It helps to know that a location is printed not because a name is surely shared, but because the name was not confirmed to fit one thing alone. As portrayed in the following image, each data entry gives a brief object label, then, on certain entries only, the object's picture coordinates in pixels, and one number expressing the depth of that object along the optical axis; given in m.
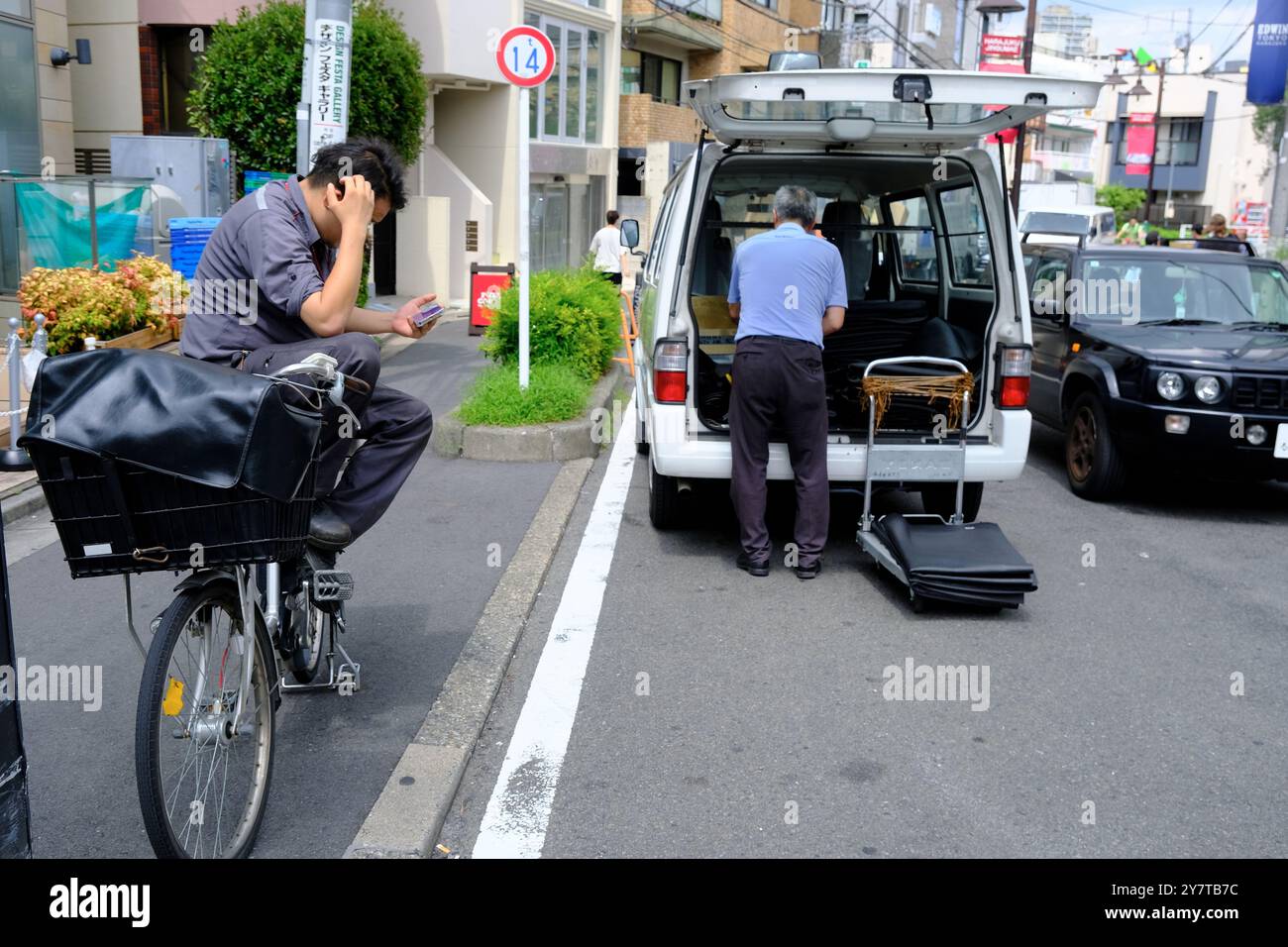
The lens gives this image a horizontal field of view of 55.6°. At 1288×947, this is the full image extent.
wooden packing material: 6.45
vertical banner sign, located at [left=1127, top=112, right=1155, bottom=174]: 64.12
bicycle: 2.92
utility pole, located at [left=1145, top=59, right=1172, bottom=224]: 56.84
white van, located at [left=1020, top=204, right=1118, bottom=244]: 28.17
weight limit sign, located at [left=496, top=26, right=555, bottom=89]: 9.30
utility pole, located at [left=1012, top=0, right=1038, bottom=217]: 28.15
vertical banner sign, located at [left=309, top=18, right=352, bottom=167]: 10.29
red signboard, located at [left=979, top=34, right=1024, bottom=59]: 31.78
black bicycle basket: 2.88
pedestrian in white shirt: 18.98
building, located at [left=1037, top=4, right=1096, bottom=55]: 100.23
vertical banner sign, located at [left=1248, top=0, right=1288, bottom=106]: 21.03
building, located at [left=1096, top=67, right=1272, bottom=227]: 71.25
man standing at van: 6.13
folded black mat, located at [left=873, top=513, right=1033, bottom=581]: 5.65
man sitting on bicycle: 3.69
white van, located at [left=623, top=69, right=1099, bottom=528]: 5.75
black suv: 7.52
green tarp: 12.28
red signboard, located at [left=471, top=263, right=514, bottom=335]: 15.77
